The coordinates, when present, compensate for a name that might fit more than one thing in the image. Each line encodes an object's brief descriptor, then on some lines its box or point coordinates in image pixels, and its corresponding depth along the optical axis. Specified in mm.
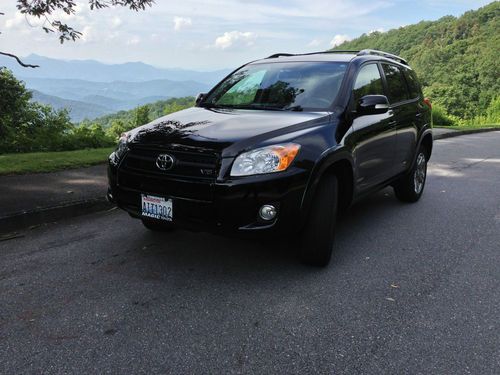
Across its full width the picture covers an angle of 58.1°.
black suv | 3182
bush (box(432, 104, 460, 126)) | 24466
